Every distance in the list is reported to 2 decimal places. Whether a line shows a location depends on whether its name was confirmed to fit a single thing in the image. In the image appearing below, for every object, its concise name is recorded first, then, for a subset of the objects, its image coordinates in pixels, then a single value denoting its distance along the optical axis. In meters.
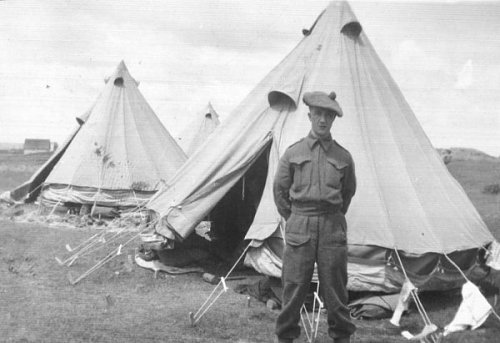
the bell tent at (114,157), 12.64
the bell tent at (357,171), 5.93
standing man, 4.29
